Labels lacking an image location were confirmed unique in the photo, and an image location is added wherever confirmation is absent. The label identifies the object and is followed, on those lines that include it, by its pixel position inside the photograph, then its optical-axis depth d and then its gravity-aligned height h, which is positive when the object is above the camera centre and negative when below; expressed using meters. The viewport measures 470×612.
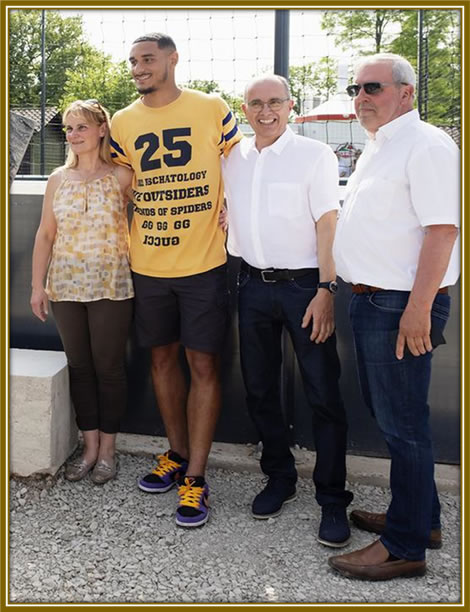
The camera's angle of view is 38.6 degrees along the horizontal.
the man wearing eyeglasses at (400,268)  2.37 +0.13
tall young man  3.11 +0.37
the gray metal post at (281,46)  3.62 +1.39
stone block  3.51 -0.60
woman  3.32 +0.26
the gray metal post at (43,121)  4.93 +1.62
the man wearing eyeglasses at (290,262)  2.92 +0.18
